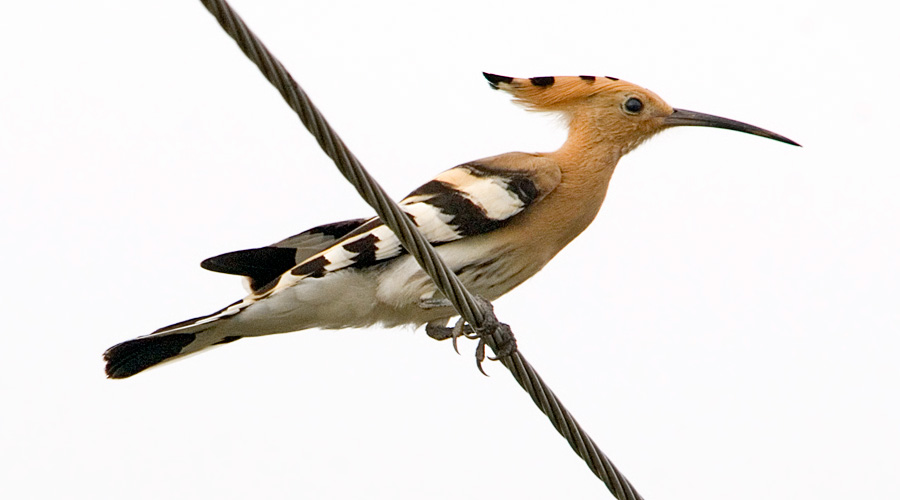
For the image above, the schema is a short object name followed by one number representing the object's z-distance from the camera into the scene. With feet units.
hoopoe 26.96
